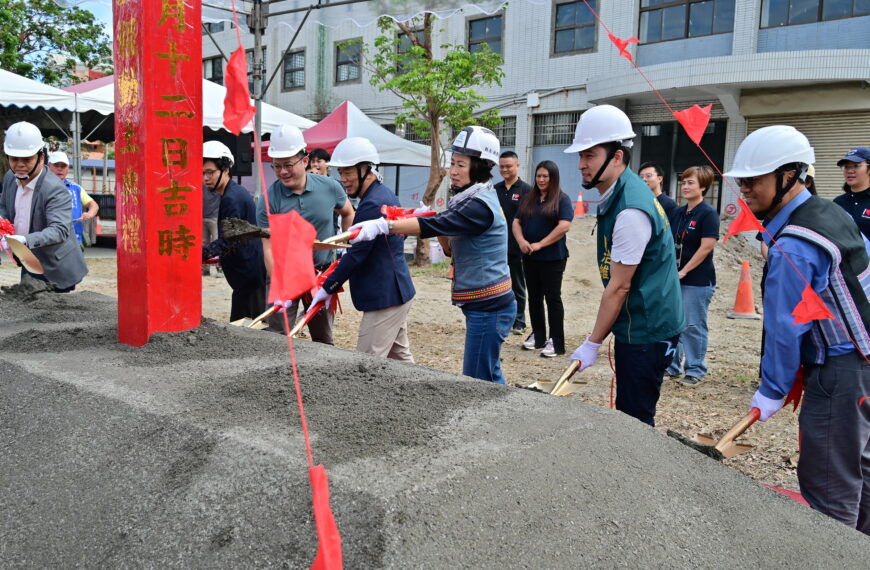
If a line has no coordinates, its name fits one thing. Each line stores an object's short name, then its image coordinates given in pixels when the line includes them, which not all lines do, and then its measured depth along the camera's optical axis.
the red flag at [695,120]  3.87
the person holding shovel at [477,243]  3.23
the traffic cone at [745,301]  8.84
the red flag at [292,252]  1.84
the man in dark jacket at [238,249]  4.39
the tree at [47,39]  15.86
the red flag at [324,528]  1.36
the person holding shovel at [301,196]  4.19
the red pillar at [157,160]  2.94
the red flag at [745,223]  2.67
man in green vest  2.67
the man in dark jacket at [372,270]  3.66
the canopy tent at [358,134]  12.73
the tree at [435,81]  12.09
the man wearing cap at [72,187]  7.47
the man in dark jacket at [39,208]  4.24
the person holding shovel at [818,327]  2.26
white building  13.15
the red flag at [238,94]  2.37
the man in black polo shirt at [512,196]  6.55
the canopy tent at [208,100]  11.76
